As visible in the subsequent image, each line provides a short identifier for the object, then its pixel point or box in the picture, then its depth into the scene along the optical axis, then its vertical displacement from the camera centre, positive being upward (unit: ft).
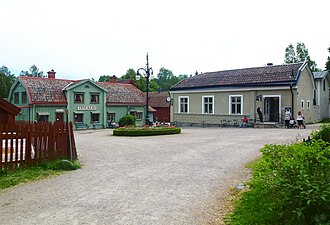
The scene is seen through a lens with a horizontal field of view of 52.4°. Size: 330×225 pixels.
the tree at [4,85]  190.39 +20.06
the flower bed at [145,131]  73.98 -2.73
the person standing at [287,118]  87.30 +0.19
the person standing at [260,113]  98.68 +1.54
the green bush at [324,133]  39.04 -1.71
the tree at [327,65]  127.44 +20.66
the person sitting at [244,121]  98.99 -0.82
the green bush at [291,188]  12.50 -2.75
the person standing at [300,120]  84.23 -0.32
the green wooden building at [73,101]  111.65 +6.67
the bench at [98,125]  124.38 -2.36
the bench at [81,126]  118.88 -2.56
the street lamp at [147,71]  90.02 +12.85
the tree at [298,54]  191.52 +37.41
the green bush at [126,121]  115.93 -0.78
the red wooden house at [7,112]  35.73 +0.74
